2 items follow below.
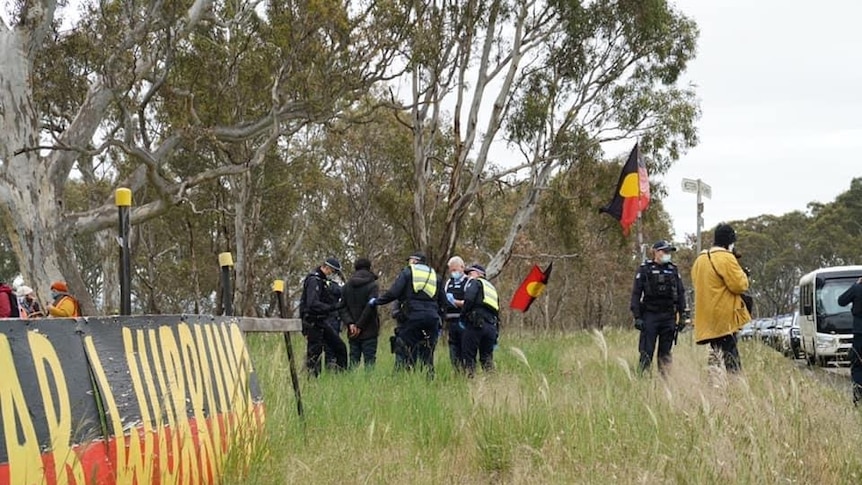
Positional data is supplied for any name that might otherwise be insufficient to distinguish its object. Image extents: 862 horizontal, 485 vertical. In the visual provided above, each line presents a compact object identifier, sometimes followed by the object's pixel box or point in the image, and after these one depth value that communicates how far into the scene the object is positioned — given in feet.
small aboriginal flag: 72.49
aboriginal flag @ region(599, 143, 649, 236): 73.36
